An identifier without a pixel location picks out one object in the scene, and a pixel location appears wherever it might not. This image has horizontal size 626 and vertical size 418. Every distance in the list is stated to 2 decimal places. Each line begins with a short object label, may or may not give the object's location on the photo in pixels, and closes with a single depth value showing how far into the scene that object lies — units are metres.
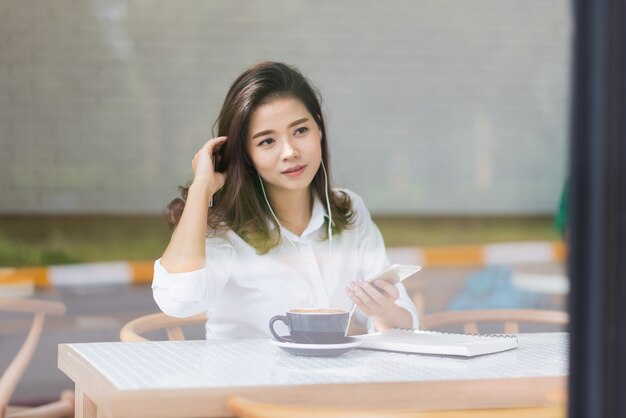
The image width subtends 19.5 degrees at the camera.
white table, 2.59
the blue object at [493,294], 5.95
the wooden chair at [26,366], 3.67
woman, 3.31
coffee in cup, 2.85
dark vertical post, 2.13
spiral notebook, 2.87
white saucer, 2.84
